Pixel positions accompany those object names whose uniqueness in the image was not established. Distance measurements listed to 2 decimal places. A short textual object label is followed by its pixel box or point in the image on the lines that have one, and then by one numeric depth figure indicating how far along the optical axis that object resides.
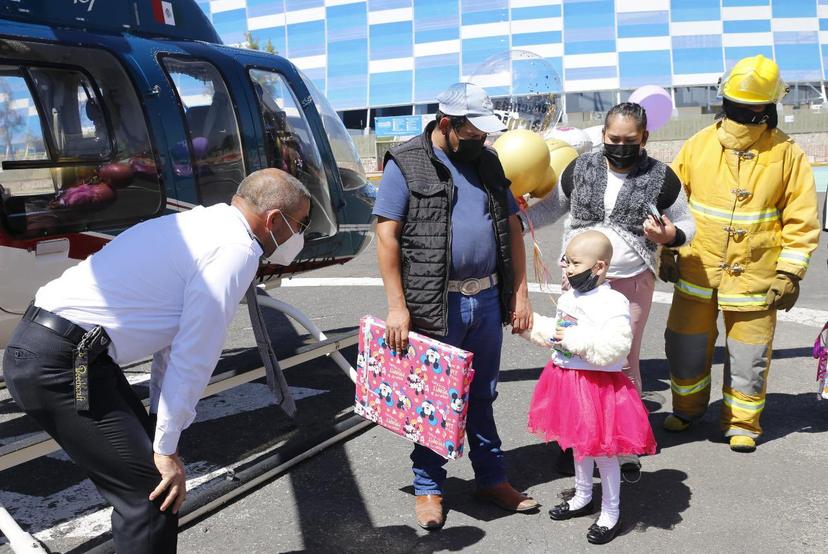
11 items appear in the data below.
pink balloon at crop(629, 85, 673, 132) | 4.80
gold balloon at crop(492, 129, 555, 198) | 3.95
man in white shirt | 2.37
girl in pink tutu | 3.24
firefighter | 4.21
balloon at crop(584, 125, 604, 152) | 5.43
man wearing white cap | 3.37
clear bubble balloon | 4.98
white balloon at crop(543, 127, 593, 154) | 5.11
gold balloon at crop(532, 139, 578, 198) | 4.25
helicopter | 4.19
